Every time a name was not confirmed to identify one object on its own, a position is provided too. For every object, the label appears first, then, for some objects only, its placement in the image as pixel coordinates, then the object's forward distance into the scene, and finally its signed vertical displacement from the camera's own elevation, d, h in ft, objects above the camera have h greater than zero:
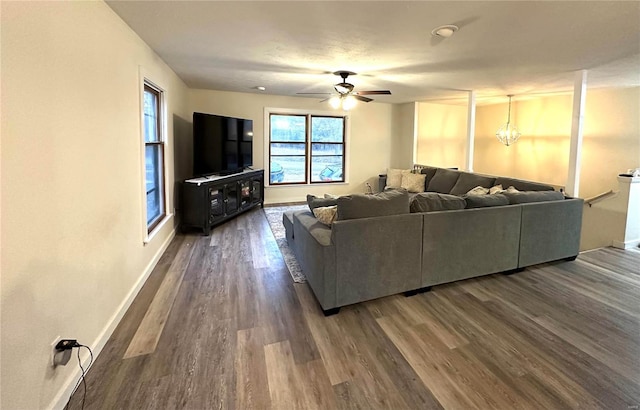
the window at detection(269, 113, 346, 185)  23.46 +1.51
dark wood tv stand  15.48 -1.65
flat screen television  16.19 +1.26
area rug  11.28 -3.21
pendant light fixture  22.72 +2.69
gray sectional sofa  8.69 -2.15
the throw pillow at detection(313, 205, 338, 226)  9.97 -1.39
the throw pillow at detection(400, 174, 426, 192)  21.30 -0.74
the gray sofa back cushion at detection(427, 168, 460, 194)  19.12 -0.54
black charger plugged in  5.58 -3.13
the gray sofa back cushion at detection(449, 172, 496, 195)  16.91 -0.54
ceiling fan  14.48 +3.46
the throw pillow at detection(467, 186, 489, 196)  14.76 -0.85
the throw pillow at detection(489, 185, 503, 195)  14.85 -0.75
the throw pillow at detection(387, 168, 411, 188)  22.77 -0.51
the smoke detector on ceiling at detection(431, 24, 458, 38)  8.77 +3.87
